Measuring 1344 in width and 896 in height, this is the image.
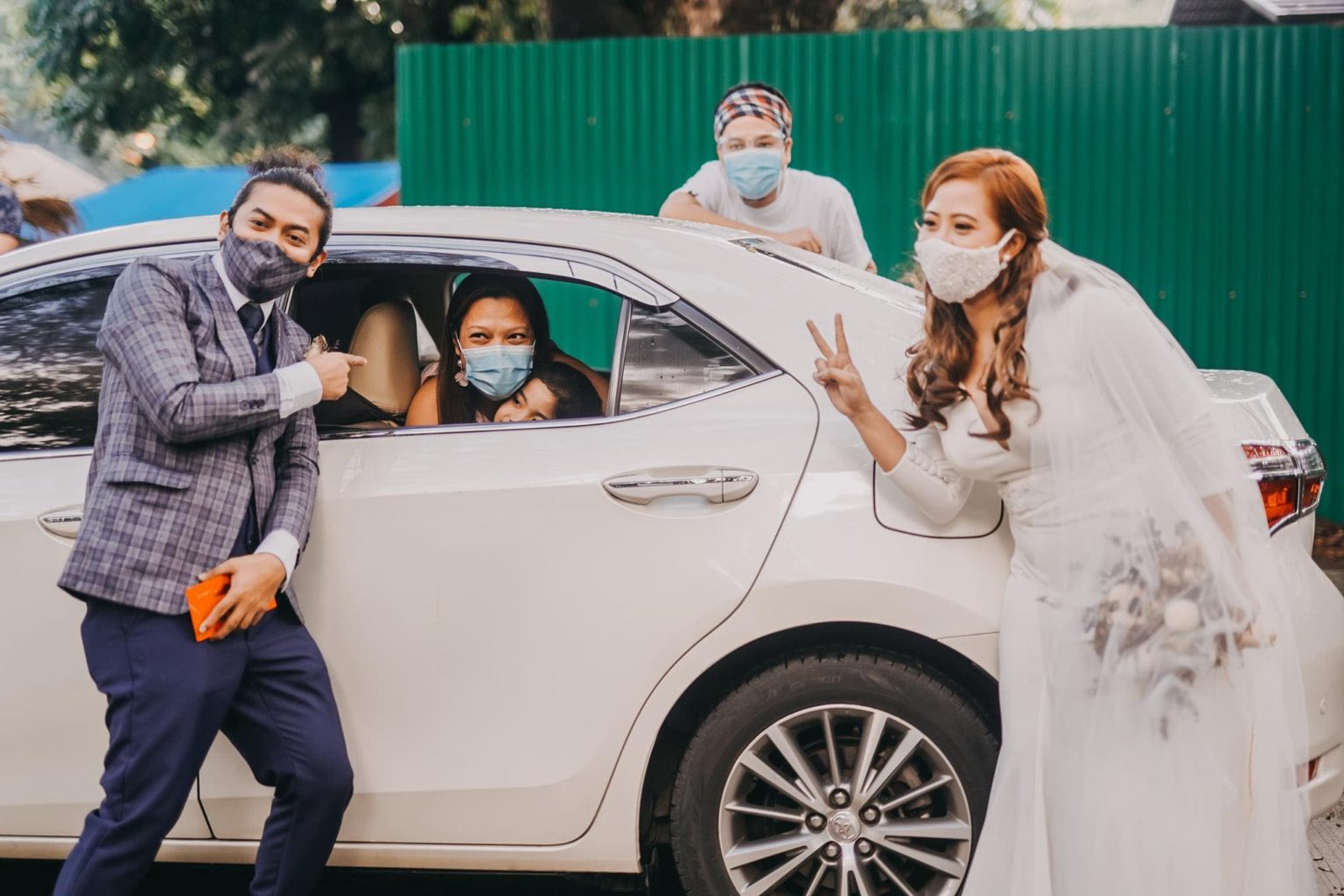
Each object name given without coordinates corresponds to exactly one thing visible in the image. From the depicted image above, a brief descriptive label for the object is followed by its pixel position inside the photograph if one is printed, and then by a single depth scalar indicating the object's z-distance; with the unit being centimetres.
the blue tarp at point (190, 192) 1412
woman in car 341
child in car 328
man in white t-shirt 510
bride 260
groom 278
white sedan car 294
